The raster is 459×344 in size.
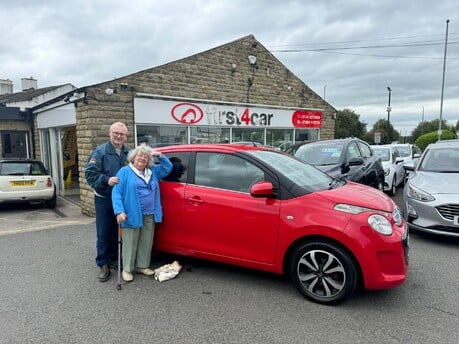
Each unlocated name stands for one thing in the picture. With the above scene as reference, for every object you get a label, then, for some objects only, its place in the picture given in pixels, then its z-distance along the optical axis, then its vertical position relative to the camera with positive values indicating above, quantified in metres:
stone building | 7.78 +0.93
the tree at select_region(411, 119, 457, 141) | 64.47 +2.35
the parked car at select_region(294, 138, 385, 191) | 6.40 -0.40
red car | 3.11 -0.83
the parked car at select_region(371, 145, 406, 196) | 9.18 -0.81
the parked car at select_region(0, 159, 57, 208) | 8.27 -1.10
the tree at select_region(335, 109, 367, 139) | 52.75 +2.45
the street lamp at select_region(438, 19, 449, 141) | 22.45 +3.87
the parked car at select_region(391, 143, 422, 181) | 12.84 -0.44
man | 3.87 -0.53
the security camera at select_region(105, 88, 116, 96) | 7.59 +1.11
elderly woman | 3.71 -0.72
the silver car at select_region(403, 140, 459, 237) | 4.79 -0.85
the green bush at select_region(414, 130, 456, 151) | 27.47 +0.09
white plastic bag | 3.90 -1.58
